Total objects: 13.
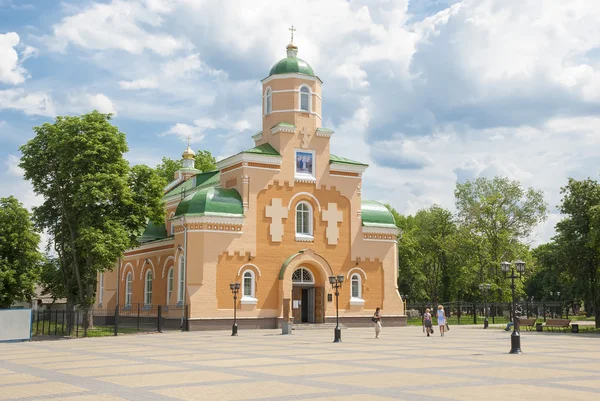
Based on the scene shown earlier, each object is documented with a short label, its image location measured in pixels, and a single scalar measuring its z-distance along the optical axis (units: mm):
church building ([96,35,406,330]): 38469
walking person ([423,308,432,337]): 31766
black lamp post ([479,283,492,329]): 46369
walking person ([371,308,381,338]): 30281
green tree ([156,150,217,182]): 68250
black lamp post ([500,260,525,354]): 21312
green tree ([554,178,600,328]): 38719
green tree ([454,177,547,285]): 56812
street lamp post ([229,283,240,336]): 35375
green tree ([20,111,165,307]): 37406
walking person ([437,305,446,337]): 32219
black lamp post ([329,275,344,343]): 27812
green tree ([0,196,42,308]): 45719
